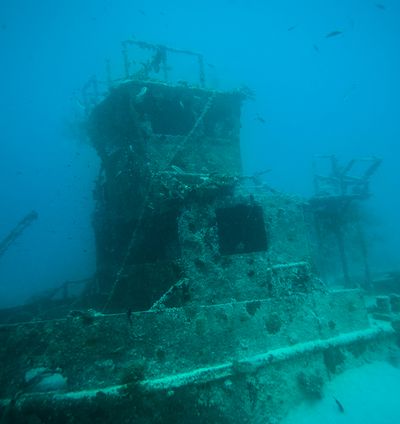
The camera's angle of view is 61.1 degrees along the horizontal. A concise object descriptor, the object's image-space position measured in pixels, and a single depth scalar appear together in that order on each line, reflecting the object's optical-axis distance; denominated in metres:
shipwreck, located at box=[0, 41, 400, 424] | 5.02
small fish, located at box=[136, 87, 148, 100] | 11.55
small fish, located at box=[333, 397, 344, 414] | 6.59
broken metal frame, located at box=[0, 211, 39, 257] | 27.33
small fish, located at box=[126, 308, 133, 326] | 5.47
